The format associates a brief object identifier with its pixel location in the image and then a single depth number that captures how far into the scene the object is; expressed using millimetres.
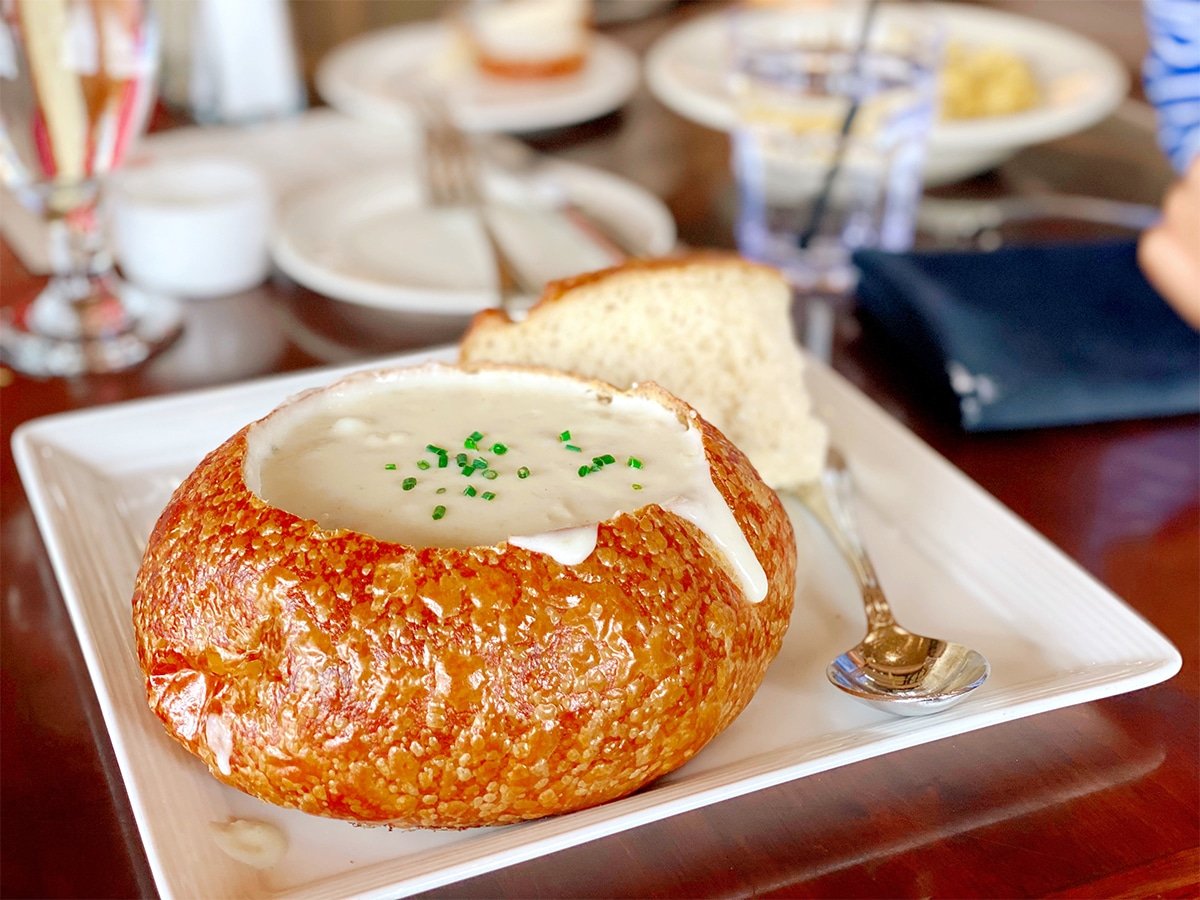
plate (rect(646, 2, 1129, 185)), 542
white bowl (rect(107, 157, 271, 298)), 477
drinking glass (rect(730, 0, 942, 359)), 507
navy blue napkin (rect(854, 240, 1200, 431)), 396
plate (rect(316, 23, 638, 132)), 634
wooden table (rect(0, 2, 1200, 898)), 234
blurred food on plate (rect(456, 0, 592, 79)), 670
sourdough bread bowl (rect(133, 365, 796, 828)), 220
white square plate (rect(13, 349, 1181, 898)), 220
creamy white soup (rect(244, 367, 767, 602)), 238
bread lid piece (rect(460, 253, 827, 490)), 348
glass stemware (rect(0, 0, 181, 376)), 409
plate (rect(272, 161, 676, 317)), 471
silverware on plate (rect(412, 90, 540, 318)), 536
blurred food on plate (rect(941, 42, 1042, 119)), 577
